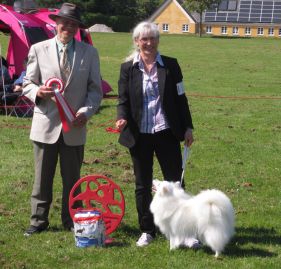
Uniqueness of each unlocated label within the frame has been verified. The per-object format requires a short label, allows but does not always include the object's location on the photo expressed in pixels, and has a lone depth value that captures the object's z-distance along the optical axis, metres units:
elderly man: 4.86
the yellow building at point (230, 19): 76.00
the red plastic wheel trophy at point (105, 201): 5.16
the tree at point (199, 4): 64.06
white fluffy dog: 4.49
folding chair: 11.49
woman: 4.78
